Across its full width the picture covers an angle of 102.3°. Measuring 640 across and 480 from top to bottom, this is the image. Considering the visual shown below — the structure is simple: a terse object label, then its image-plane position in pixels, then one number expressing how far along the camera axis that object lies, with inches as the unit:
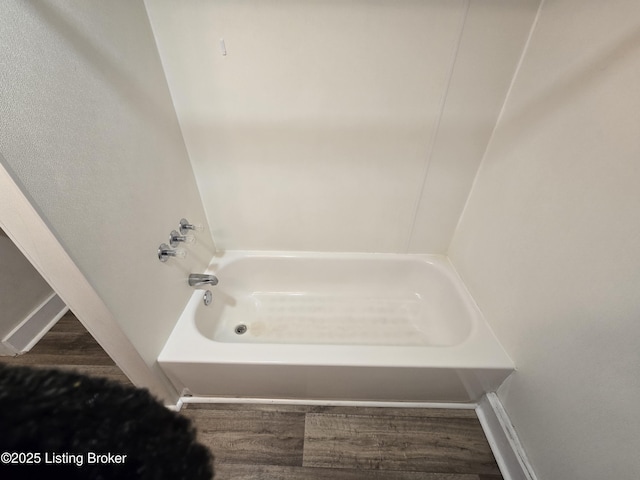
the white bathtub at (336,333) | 35.3
